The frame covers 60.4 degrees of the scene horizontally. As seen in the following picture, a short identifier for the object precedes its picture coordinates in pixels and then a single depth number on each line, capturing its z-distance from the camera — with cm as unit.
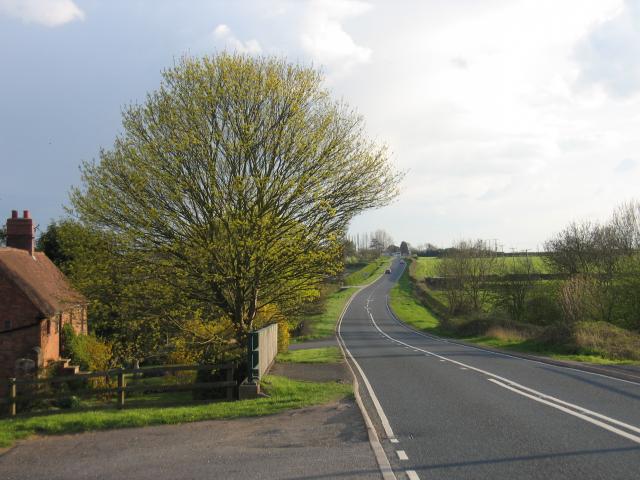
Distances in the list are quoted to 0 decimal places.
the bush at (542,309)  4372
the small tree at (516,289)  4759
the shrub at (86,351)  2161
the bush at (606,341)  2398
